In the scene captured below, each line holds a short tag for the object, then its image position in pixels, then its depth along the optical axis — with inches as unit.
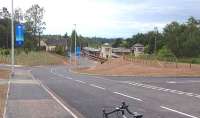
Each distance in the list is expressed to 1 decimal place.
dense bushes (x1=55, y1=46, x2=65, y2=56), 2244.5
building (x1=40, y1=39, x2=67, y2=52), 2749.4
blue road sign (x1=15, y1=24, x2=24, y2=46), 785.0
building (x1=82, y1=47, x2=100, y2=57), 2638.2
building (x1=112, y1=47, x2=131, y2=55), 2392.6
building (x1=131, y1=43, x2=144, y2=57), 2241.2
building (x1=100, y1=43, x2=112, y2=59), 2169.2
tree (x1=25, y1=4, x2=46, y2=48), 1994.1
